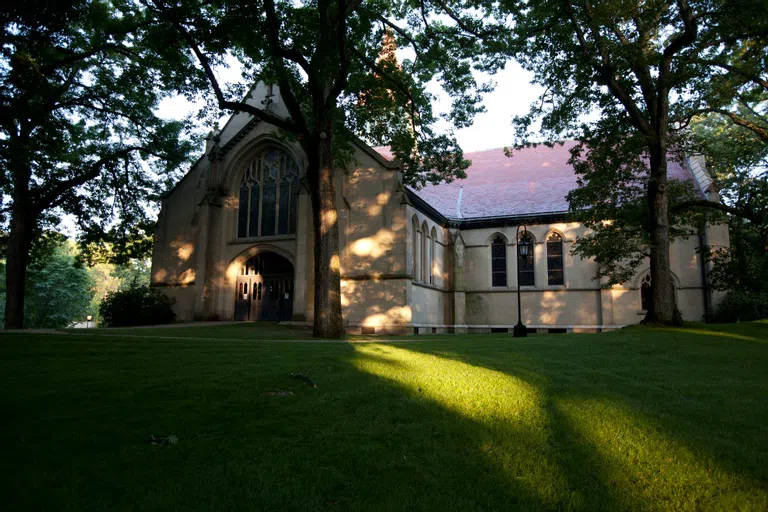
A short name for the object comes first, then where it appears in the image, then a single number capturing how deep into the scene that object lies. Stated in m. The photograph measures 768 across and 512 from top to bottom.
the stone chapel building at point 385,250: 24.00
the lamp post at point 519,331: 20.19
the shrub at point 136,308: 26.36
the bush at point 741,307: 24.92
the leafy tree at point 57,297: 54.34
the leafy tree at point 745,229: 17.88
